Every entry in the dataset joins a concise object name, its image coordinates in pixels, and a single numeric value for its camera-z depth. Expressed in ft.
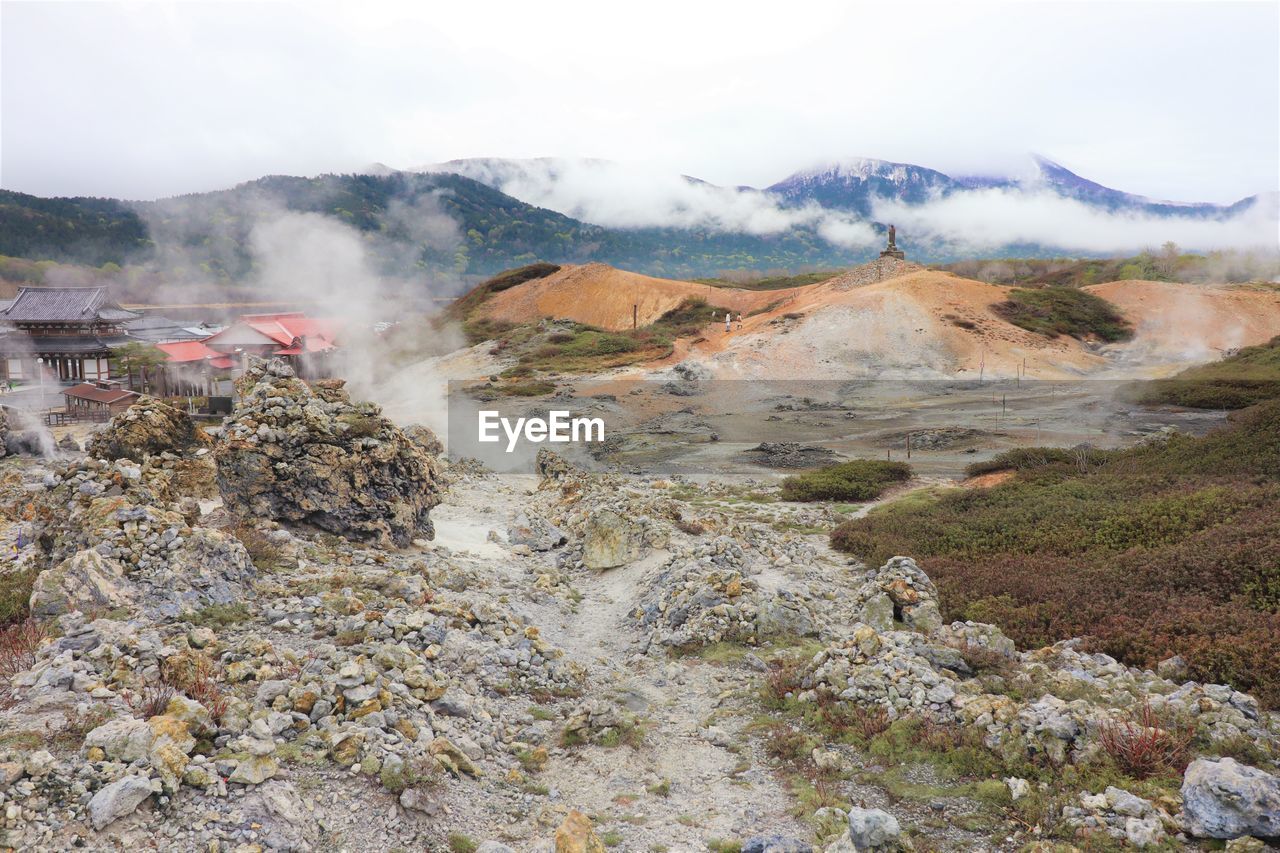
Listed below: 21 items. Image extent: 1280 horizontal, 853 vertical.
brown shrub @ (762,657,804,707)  30.14
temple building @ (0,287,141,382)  156.66
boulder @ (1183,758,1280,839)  18.01
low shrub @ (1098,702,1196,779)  21.90
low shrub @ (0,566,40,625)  28.07
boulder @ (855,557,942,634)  38.68
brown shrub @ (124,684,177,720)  20.54
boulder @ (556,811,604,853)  18.58
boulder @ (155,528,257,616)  30.06
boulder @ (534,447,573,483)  88.18
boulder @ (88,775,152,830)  16.29
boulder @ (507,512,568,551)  59.00
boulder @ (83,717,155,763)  17.88
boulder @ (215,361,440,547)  44.27
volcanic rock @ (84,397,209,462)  52.85
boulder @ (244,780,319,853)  17.81
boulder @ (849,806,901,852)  18.83
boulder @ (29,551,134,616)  27.09
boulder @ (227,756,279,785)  18.75
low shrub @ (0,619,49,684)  22.97
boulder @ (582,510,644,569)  53.16
